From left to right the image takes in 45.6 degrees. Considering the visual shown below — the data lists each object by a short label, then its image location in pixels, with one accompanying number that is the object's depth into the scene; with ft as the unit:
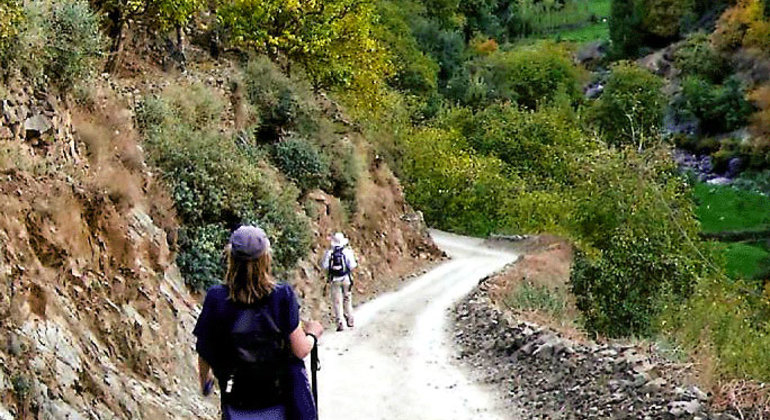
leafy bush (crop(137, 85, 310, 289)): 51.21
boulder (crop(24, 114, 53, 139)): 38.88
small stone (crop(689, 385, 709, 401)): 30.91
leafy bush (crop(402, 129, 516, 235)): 139.85
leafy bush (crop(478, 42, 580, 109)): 240.53
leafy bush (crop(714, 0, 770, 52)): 243.40
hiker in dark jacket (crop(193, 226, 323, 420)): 17.61
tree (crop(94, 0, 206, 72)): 63.72
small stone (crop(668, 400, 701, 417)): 30.35
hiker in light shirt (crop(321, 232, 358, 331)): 54.60
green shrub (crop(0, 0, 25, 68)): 36.19
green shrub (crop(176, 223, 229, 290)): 49.37
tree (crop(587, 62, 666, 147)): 209.97
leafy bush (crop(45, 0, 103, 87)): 43.37
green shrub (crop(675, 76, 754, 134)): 234.17
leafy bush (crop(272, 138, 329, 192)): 73.92
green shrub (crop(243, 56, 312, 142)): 78.28
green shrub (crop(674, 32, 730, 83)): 256.93
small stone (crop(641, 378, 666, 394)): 32.89
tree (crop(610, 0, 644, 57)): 305.32
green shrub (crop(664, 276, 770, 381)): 34.86
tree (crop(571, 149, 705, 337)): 50.88
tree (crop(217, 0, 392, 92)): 84.28
